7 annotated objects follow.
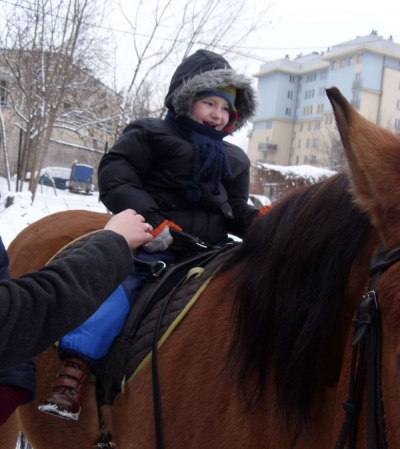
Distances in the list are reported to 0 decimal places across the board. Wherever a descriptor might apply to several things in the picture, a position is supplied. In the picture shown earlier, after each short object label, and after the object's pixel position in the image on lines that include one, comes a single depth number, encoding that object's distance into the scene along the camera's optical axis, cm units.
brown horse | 112
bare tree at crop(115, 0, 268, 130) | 1050
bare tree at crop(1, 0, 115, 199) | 1139
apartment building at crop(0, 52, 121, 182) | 1504
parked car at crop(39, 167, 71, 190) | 2691
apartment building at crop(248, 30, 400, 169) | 4919
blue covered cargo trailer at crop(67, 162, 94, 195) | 2438
